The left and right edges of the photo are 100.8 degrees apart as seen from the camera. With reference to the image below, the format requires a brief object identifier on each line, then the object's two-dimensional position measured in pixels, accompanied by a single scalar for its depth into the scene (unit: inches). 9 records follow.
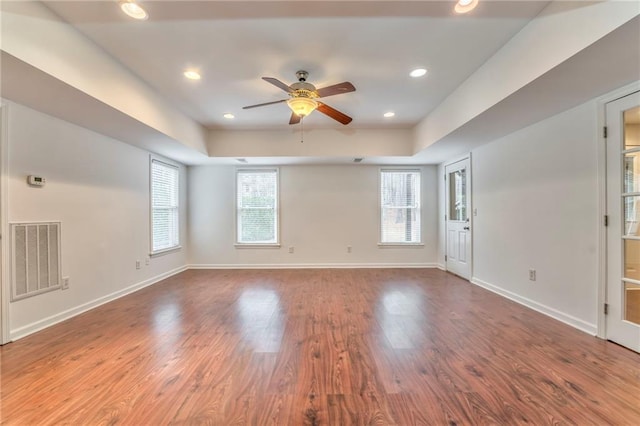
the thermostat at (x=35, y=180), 106.7
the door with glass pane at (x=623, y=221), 91.7
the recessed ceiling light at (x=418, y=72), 115.7
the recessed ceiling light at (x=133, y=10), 76.7
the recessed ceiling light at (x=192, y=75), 116.0
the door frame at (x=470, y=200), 182.9
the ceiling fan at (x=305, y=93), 106.5
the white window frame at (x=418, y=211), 233.0
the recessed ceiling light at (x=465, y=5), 75.7
